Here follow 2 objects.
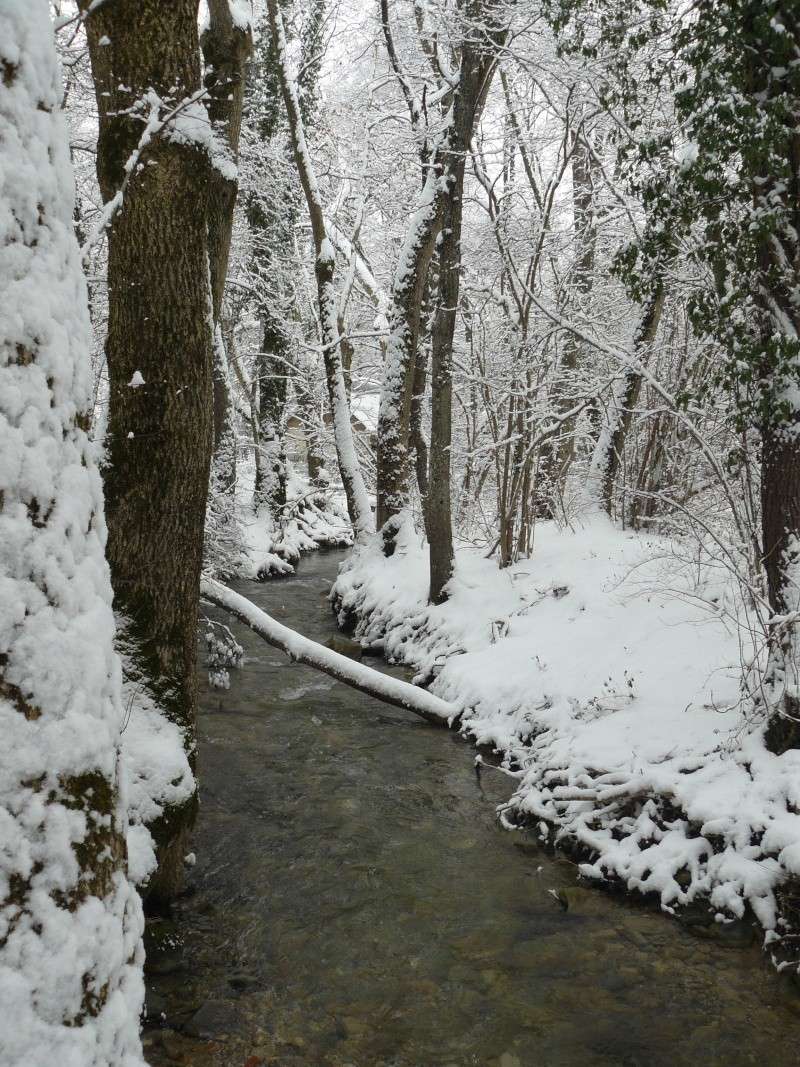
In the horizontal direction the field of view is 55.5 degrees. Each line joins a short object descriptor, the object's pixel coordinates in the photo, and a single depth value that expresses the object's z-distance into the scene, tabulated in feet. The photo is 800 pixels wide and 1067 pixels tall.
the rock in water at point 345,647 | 31.30
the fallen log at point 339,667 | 23.29
